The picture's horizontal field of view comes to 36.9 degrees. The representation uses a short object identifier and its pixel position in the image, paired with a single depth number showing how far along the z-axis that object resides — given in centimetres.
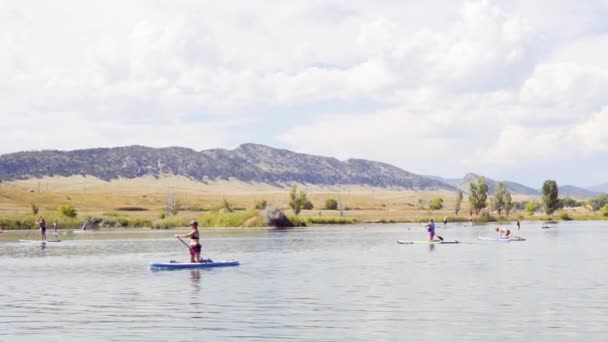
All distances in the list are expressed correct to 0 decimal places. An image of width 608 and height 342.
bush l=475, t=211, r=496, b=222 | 16512
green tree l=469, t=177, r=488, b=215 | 17362
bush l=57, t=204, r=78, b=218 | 13920
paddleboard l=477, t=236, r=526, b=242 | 7544
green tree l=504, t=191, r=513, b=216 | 17425
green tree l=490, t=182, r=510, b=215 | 17485
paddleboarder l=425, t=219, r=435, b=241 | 7381
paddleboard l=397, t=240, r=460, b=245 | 7216
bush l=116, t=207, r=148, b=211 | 18475
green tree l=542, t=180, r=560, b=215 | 17138
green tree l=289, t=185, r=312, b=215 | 16438
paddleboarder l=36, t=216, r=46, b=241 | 8550
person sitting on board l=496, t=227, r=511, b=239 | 7627
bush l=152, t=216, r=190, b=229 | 12719
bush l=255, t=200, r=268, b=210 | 19138
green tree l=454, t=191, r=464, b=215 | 18750
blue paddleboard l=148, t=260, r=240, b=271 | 4644
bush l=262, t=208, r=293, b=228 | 12550
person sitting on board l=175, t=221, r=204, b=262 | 4719
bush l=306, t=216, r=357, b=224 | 14875
